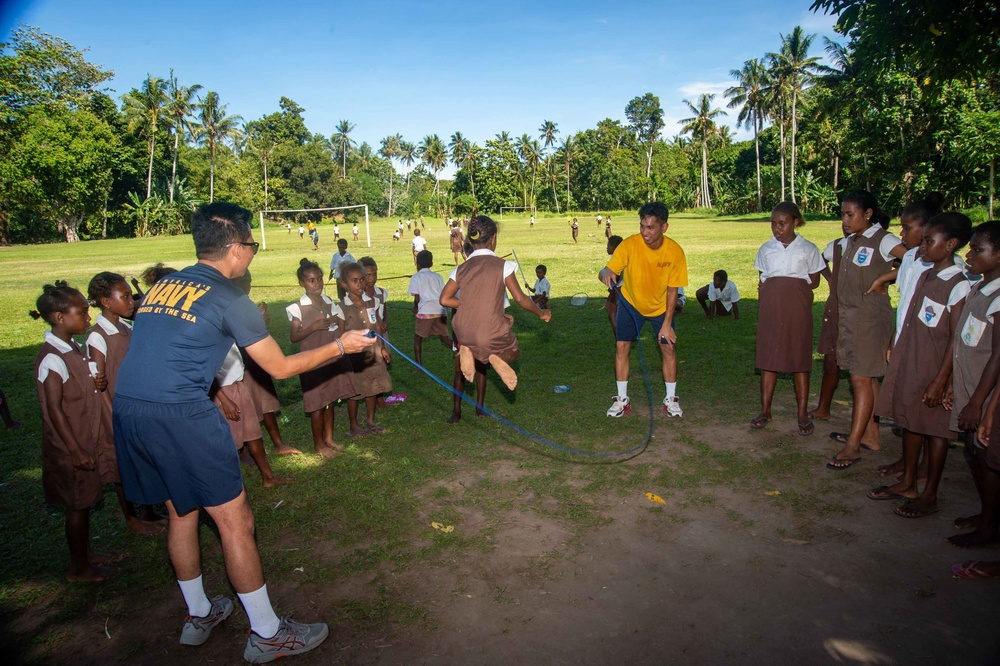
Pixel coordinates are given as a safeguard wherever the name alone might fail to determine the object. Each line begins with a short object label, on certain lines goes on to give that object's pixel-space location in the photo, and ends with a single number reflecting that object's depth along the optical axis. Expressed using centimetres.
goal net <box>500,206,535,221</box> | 8494
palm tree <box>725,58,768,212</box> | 5869
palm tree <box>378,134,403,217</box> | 11288
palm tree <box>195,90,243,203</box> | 7131
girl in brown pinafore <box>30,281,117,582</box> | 415
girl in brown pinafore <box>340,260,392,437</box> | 644
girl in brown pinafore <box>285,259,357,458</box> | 593
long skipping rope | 596
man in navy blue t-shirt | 323
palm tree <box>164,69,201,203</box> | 6359
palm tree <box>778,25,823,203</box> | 5375
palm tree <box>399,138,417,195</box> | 11338
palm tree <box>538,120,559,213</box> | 9425
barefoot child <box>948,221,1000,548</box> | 392
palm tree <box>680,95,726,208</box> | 7350
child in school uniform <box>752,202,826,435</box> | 623
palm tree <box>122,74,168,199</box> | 6109
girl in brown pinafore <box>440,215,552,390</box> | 584
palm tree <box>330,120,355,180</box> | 10981
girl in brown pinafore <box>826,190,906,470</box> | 554
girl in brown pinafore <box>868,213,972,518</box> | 449
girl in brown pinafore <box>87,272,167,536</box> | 463
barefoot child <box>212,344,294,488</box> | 485
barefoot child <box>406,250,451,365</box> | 942
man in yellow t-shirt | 671
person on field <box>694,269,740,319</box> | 1257
